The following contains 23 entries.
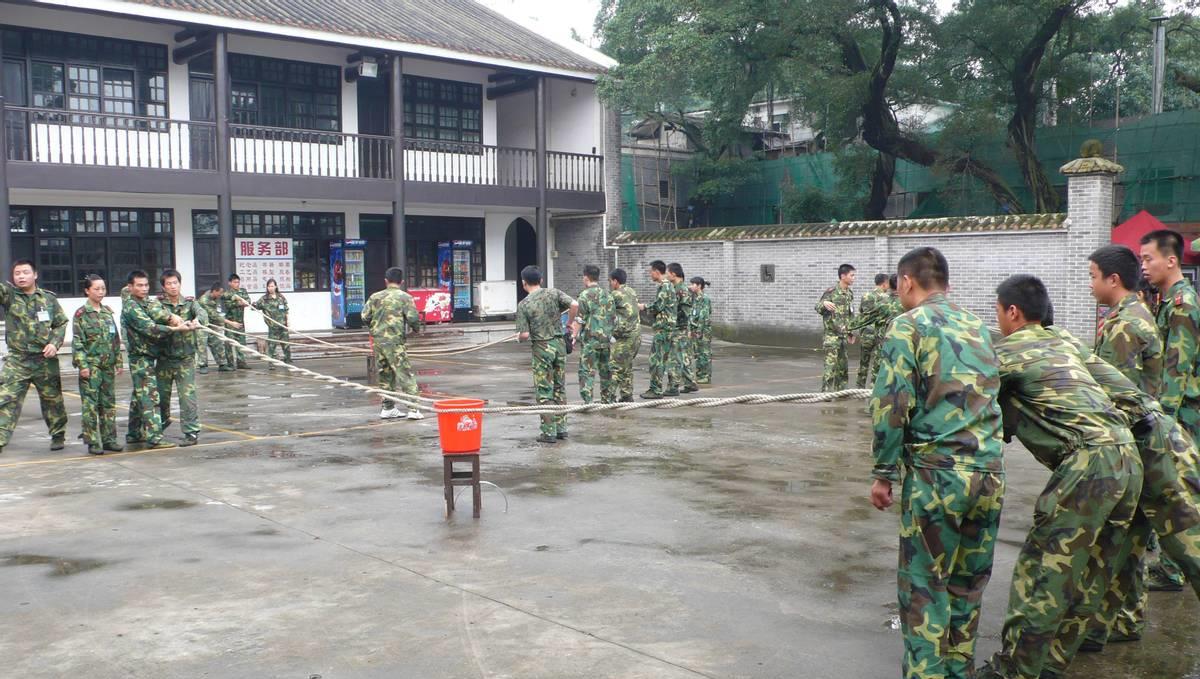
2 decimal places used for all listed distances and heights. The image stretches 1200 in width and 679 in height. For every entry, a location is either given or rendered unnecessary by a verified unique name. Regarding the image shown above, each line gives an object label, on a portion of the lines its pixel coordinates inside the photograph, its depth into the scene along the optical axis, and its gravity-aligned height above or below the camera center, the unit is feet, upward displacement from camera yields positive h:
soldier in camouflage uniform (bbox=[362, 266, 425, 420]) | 36.24 -1.54
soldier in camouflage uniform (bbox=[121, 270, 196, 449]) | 31.09 -1.70
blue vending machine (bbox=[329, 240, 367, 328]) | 72.38 +0.07
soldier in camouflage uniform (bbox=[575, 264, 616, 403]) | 36.40 -1.82
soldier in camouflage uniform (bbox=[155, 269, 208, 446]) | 32.01 -2.35
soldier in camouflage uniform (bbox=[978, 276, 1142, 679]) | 13.50 -2.74
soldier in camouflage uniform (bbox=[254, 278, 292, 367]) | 58.18 -1.45
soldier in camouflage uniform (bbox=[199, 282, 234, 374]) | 53.58 -2.09
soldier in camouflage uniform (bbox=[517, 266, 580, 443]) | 32.91 -2.01
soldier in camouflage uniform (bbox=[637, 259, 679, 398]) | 43.29 -1.91
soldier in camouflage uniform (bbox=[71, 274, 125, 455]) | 30.99 -2.39
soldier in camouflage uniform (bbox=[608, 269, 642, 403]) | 39.01 -2.13
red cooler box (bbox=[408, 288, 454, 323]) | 74.23 -1.62
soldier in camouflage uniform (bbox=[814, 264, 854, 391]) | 41.55 -2.18
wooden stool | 22.59 -4.22
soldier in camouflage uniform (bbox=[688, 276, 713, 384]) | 47.32 -2.52
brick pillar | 54.95 +2.29
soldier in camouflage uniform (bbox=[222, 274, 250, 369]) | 55.62 -1.20
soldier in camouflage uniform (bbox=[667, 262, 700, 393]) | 44.09 -2.43
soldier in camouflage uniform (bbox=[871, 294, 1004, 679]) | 12.94 -2.43
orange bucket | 22.30 -3.11
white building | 60.13 +9.28
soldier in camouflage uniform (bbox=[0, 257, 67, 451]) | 30.66 -1.64
